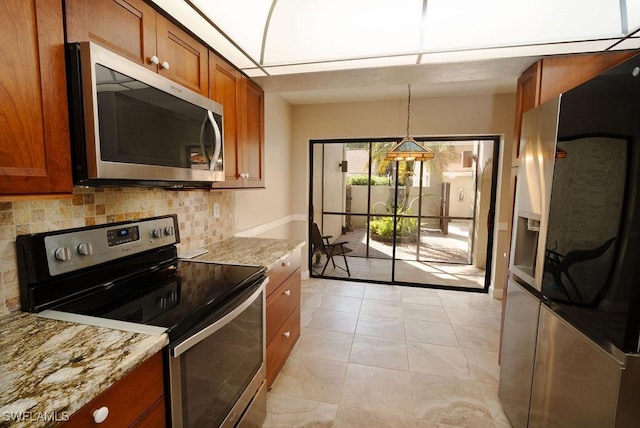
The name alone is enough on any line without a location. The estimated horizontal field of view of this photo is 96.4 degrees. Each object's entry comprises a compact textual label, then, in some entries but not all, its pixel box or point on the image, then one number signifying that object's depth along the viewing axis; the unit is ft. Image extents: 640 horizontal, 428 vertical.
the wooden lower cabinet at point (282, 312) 5.91
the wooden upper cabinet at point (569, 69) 5.40
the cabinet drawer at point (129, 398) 2.23
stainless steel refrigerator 3.10
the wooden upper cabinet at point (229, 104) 5.57
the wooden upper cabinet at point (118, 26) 3.08
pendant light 9.48
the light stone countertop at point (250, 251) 5.72
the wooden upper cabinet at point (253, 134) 6.84
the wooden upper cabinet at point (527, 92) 5.68
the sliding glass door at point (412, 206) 13.24
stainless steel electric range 3.23
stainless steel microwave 3.04
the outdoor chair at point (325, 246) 13.34
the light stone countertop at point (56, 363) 1.95
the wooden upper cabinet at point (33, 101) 2.55
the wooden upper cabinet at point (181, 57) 4.25
